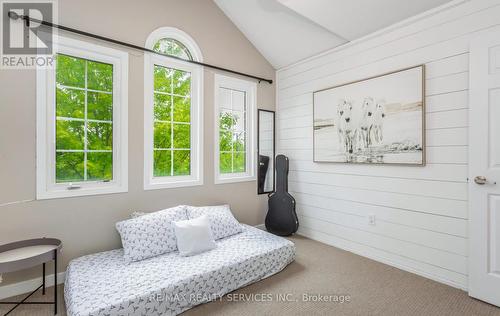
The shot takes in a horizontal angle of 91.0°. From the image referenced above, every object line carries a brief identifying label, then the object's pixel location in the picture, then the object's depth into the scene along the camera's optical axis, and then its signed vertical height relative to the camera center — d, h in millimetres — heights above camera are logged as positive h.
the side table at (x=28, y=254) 1701 -727
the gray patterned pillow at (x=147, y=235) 2266 -753
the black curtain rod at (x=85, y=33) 2099 +1194
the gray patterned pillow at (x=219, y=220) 2750 -725
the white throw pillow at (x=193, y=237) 2373 -792
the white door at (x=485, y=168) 1964 -93
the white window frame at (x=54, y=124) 2197 +317
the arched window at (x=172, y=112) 2791 +549
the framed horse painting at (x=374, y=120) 2453 +421
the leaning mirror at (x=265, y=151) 3850 +95
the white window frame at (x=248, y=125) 3467 +490
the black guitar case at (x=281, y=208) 3493 -752
